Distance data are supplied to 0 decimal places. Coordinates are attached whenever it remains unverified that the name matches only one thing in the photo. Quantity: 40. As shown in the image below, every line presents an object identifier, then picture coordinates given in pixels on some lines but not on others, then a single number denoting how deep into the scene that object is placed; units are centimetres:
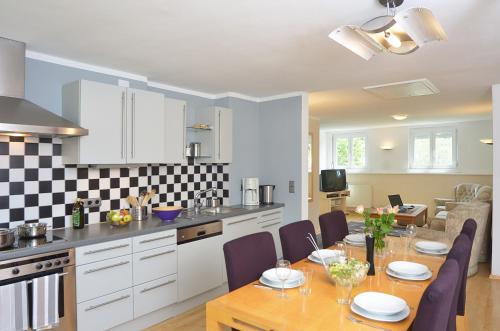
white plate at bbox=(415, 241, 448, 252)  235
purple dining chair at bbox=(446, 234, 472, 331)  167
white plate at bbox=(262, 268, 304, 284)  172
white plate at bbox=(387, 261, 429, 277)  184
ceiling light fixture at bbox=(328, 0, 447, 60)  155
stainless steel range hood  226
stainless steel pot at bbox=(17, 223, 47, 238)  237
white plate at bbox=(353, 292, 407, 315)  138
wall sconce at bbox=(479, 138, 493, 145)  669
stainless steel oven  206
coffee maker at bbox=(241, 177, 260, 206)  420
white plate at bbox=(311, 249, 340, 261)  217
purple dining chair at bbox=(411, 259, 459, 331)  111
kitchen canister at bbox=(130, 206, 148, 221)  322
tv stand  765
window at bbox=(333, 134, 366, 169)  936
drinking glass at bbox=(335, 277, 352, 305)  147
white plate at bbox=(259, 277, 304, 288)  170
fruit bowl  291
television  793
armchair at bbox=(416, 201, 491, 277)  398
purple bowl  312
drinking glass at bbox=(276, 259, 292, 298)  160
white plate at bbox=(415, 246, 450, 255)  231
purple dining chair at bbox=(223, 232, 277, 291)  189
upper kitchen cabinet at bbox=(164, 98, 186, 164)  340
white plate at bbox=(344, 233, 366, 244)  263
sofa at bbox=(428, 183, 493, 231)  571
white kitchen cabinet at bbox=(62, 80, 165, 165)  271
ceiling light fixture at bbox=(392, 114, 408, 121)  650
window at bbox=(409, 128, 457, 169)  792
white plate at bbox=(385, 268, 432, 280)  182
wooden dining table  134
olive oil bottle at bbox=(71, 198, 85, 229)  279
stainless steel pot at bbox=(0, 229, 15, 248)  214
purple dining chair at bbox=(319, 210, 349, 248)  295
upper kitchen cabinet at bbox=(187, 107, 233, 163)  391
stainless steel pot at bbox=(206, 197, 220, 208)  404
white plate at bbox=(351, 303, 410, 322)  134
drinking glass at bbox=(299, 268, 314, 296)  162
